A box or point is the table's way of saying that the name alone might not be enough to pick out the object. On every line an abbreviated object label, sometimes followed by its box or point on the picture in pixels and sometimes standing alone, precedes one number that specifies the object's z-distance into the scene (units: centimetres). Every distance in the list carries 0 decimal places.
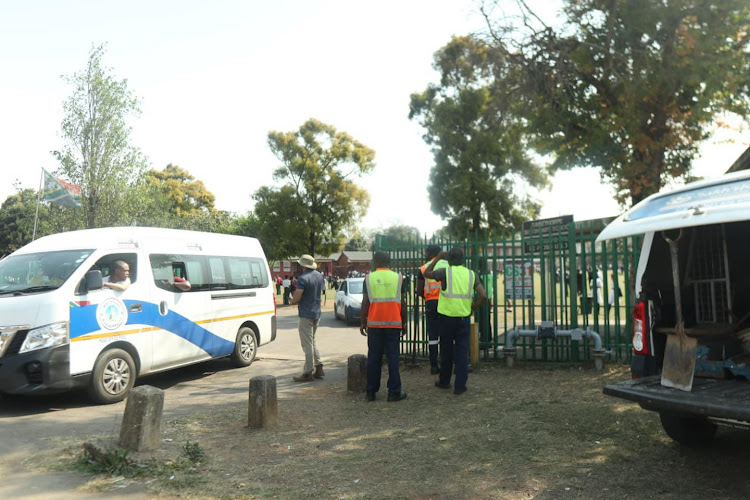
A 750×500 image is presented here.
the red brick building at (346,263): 8494
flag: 1991
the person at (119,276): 757
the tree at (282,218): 3272
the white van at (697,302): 397
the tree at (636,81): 1080
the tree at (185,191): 6106
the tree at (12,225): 5420
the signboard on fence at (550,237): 899
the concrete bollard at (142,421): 509
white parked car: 1844
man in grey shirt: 859
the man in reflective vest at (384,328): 727
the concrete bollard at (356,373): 779
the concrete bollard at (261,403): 603
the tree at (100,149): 2009
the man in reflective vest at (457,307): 745
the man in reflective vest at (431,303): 878
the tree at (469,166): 3353
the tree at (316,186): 3291
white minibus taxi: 664
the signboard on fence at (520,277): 929
